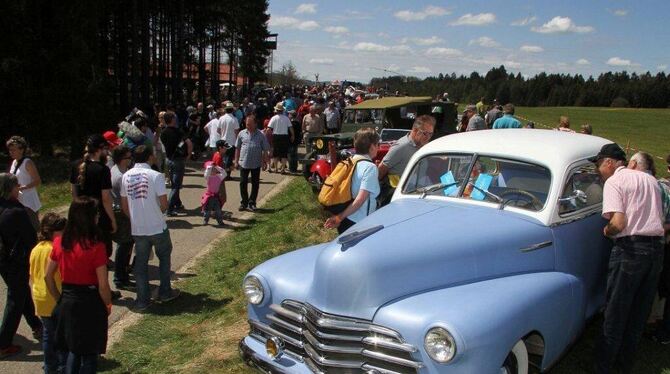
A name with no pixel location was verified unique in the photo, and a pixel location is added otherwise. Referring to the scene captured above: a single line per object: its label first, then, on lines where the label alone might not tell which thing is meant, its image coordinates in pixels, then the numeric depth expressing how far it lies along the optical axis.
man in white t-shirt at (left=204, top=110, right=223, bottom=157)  13.16
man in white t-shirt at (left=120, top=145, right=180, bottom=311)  5.76
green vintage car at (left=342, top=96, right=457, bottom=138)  13.46
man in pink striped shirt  4.13
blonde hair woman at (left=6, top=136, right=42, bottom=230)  6.20
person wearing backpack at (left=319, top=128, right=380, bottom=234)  5.13
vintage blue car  3.32
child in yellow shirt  4.34
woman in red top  3.83
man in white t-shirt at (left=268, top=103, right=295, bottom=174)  13.53
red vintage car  9.85
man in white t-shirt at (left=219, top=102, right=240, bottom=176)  12.88
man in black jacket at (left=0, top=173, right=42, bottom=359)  4.73
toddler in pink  9.19
